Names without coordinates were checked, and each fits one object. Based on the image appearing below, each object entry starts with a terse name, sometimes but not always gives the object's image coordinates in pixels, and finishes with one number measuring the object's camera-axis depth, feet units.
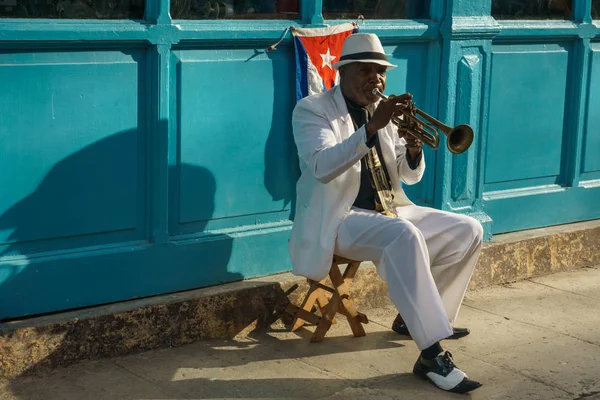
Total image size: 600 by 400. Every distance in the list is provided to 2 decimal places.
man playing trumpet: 16.02
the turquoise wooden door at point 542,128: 22.38
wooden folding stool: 17.66
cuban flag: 18.62
